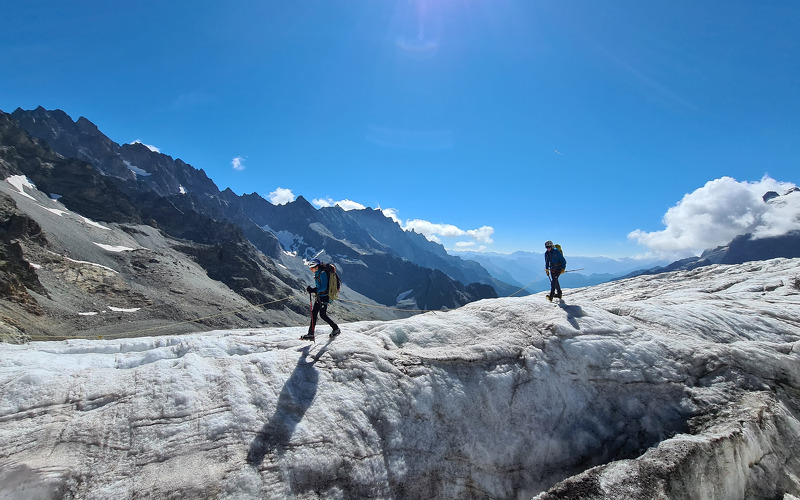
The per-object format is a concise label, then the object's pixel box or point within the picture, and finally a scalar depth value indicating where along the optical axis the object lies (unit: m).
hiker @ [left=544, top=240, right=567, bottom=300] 18.86
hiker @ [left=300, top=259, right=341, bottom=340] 13.62
